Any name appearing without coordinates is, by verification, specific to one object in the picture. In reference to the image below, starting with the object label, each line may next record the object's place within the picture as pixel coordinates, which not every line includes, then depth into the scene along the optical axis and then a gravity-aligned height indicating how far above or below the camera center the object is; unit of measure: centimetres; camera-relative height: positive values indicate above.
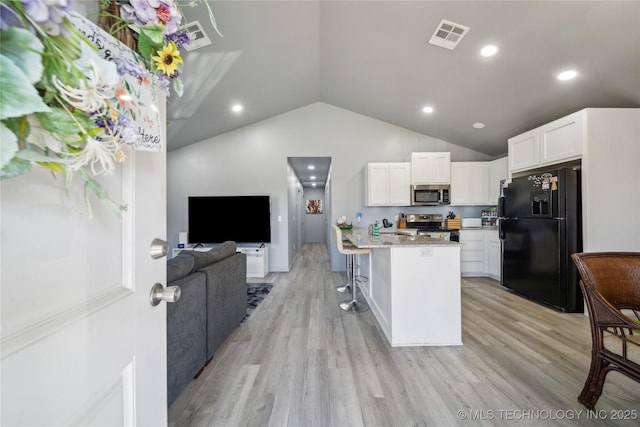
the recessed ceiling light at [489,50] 263 +177
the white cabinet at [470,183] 468 +59
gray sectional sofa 154 -72
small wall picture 1109 +38
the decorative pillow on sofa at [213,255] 200 -36
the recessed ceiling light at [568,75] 269 +153
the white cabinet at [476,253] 445 -71
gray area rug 310 -118
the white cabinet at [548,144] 282 +88
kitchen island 225 -73
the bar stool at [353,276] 294 -78
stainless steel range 459 -17
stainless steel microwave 458 +36
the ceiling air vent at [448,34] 249 +189
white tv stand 465 -89
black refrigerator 282 -26
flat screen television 499 -8
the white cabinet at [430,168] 459 +86
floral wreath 29 +18
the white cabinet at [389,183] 469 +59
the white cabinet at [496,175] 434 +70
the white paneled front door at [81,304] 37 -17
